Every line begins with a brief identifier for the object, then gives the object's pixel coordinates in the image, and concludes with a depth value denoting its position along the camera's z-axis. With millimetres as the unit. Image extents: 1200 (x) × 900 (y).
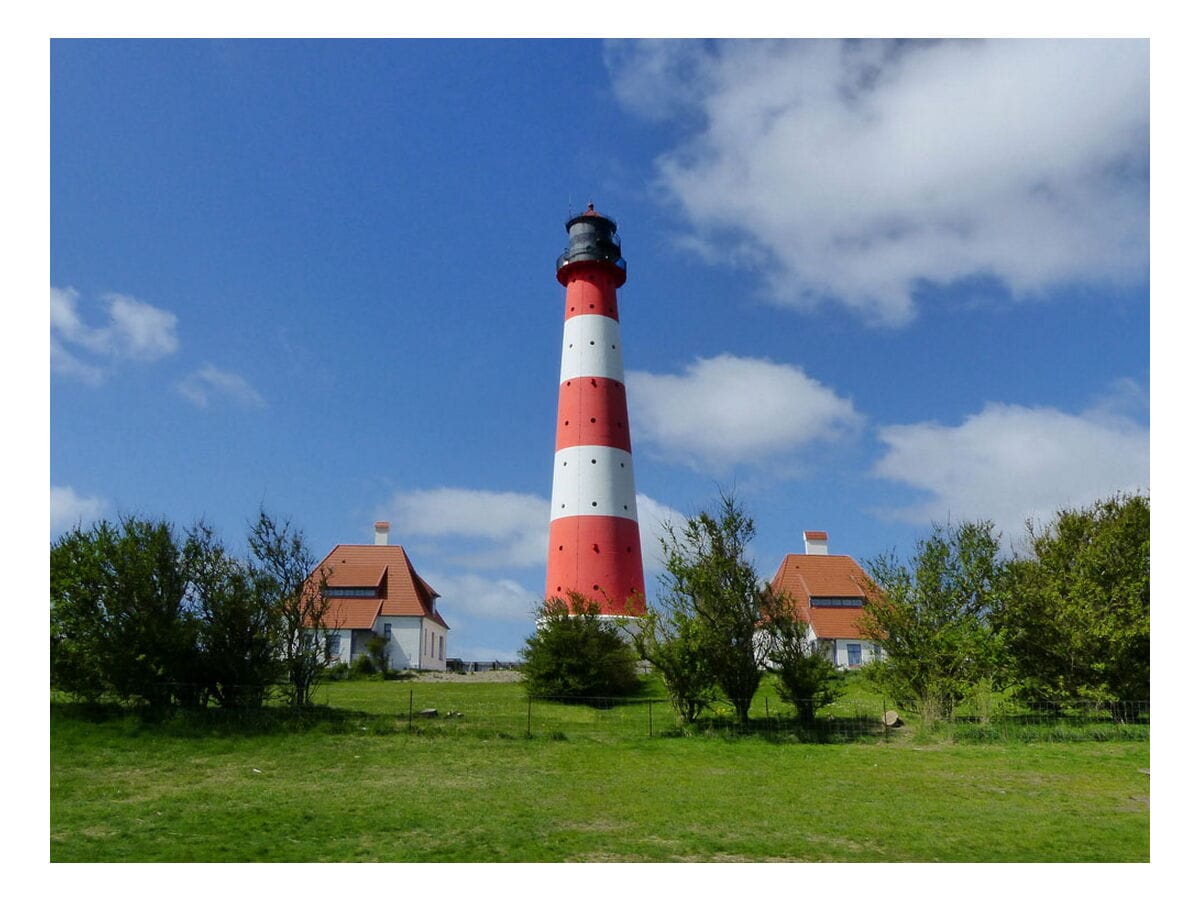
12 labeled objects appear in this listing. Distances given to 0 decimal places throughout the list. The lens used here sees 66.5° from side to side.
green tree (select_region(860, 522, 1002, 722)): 24016
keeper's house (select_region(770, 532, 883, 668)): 48812
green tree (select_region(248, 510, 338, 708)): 23453
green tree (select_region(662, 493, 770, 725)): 22922
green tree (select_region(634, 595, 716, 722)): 22703
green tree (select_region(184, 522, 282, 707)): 22703
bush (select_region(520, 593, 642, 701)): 30562
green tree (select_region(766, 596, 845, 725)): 22703
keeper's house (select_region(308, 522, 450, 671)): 45812
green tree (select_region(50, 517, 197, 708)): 21453
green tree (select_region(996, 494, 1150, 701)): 24594
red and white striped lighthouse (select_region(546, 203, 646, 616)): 38531
